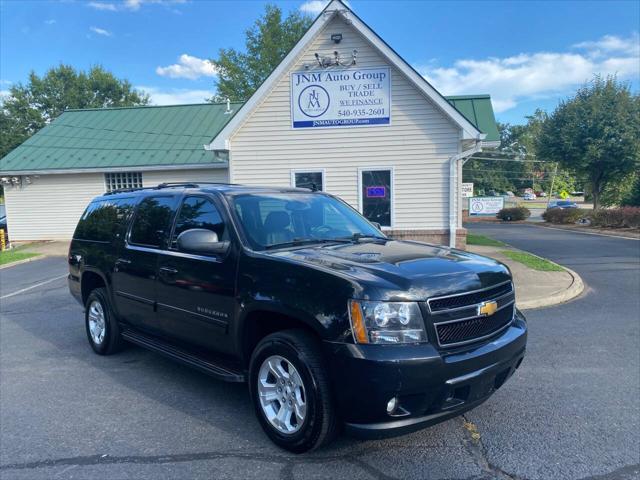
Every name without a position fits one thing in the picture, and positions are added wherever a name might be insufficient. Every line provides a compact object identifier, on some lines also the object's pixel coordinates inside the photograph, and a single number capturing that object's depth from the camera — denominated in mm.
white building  12398
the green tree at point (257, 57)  40906
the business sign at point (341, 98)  12570
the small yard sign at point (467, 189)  26845
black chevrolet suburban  2896
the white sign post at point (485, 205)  39125
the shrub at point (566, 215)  31641
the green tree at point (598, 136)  30531
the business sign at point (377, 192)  12923
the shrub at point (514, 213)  39156
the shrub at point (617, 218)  23797
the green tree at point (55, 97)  45438
